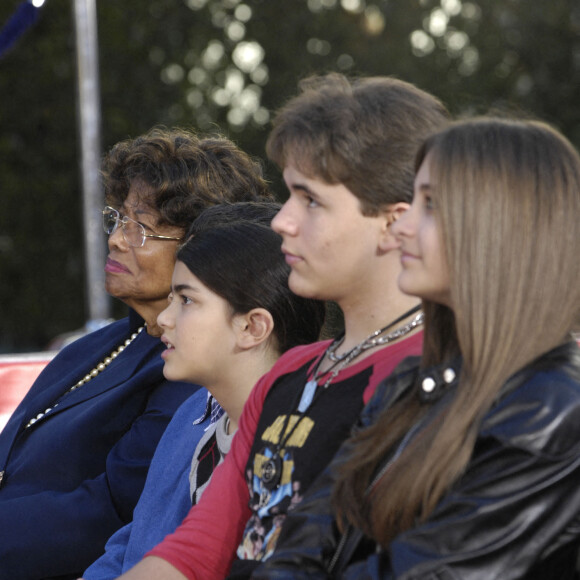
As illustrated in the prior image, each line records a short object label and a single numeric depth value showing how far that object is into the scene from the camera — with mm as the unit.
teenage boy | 4090
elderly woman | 5953
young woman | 3230
